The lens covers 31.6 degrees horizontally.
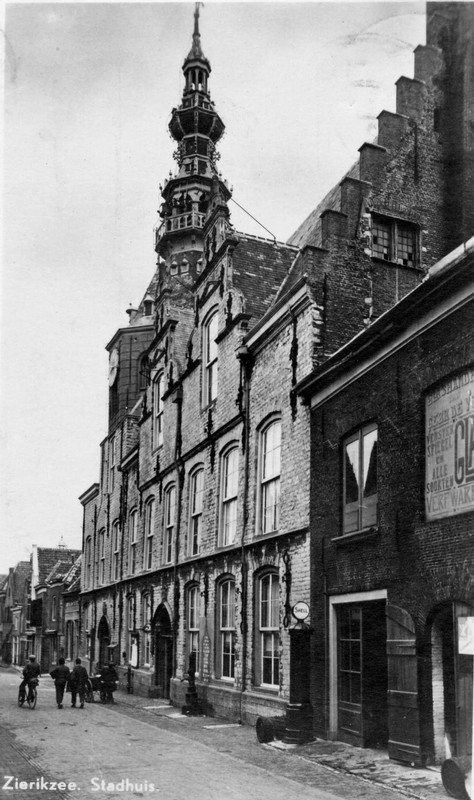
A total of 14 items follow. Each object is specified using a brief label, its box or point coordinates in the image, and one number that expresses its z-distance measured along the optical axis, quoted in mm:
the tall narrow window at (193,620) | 21406
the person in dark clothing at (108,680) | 22922
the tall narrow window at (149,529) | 27259
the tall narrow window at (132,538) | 29444
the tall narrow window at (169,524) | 24812
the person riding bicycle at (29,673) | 21078
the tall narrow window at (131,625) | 27953
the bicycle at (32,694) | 21016
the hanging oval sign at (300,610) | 14242
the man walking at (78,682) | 21188
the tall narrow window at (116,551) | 32062
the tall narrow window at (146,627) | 26016
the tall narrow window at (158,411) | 27109
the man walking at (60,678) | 21016
